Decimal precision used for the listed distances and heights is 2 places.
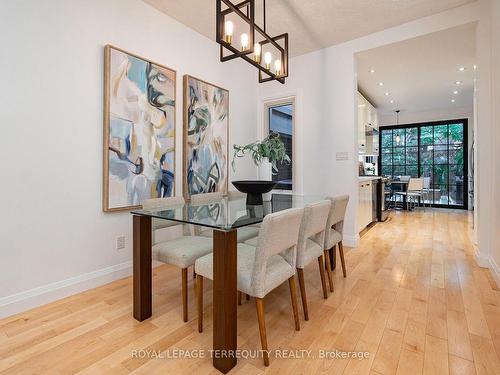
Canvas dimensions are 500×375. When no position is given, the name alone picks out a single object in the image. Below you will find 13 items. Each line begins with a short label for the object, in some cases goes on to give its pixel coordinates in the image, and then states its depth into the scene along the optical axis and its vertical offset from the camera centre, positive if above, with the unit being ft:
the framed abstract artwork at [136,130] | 8.26 +1.81
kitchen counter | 13.89 +0.34
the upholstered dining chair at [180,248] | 6.32 -1.57
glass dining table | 4.63 -1.28
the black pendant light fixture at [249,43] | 6.18 +3.58
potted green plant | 7.84 +0.78
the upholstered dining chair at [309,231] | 6.17 -1.08
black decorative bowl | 7.80 -0.10
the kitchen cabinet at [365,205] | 13.78 -1.07
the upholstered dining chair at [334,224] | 7.65 -1.15
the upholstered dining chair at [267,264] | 4.72 -1.58
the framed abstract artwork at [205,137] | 10.71 +2.03
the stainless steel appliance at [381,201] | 17.94 -1.05
